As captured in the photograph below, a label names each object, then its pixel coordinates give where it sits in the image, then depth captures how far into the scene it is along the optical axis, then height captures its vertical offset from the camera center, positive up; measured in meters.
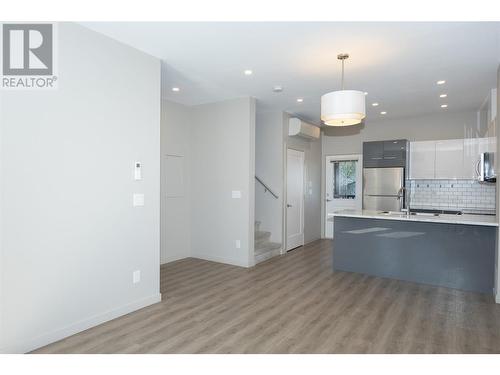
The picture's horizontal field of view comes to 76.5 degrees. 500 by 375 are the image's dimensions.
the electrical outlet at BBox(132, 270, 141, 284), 3.56 -0.99
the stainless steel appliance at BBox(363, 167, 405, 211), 6.70 +0.01
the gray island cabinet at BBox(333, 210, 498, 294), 4.25 -0.85
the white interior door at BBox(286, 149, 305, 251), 6.74 -0.21
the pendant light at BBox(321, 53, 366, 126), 3.48 +0.93
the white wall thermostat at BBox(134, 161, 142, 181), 3.51 +0.21
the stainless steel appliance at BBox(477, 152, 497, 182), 4.36 +0.32
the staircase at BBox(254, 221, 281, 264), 5.85 -1.12
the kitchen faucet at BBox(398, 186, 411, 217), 6.68 -0.10
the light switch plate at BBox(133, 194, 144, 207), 3.53 -0.12
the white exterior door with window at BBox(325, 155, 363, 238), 7.77 +0.13
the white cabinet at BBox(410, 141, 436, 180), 6.52 +0.62
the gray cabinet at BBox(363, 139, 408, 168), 6.70 +0.79
